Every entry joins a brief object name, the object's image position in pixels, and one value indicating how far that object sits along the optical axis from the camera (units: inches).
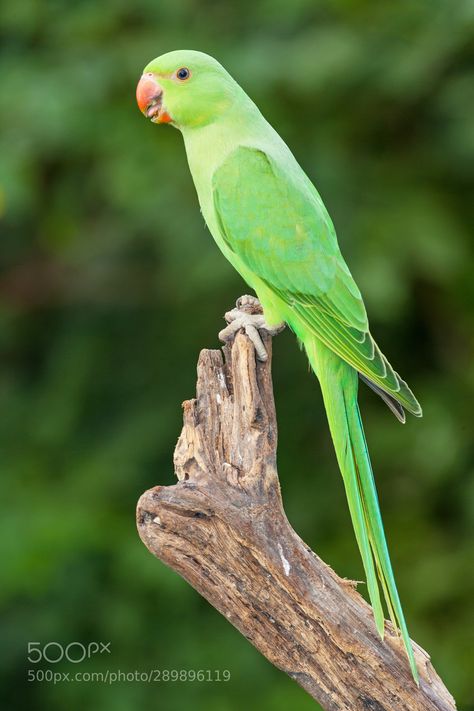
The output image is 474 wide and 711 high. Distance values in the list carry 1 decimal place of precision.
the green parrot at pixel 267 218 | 295.4
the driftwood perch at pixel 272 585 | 254.7
